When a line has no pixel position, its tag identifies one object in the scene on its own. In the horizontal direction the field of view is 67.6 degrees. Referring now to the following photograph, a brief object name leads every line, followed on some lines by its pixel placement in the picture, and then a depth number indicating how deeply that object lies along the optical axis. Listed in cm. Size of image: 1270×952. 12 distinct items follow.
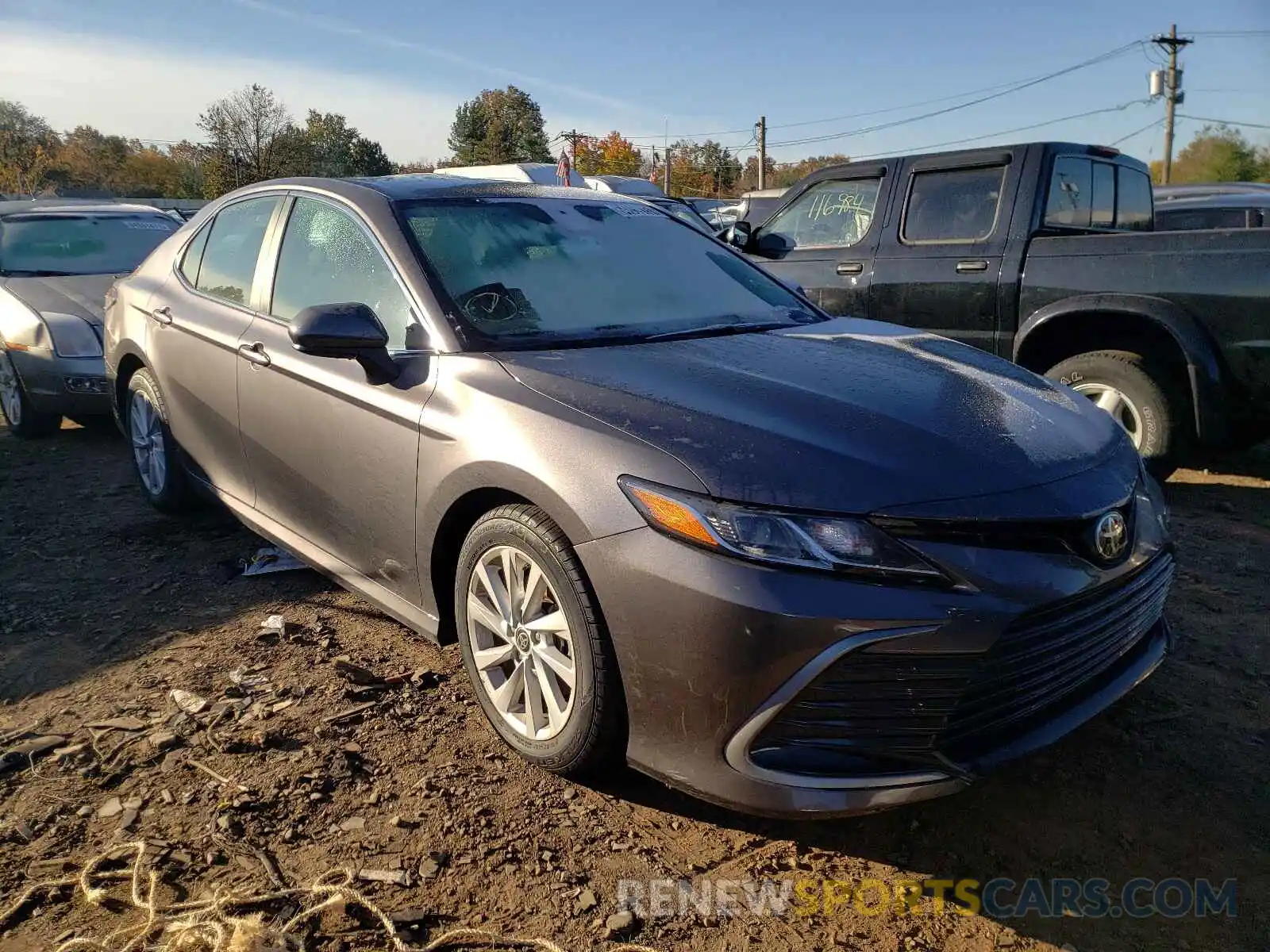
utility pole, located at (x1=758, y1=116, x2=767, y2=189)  4489
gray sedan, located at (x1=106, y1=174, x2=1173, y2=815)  205
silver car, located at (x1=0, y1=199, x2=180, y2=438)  647
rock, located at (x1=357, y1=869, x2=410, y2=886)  225
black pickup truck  471
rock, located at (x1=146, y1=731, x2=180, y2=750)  282
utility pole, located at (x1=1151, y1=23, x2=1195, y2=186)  3897
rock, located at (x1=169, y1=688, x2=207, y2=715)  304
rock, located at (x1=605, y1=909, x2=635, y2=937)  209
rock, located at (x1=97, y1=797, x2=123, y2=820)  252
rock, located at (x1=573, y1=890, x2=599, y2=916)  216
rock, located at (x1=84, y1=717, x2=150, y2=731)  294
